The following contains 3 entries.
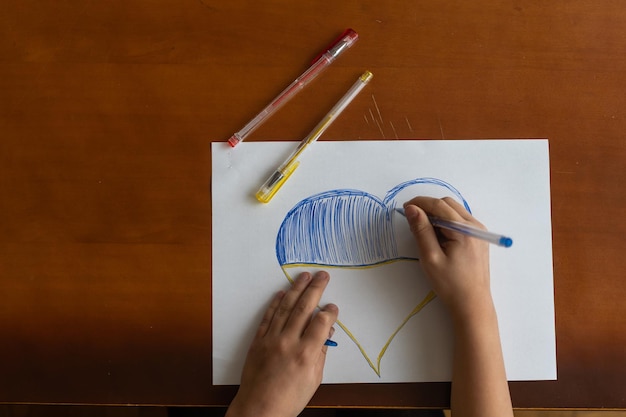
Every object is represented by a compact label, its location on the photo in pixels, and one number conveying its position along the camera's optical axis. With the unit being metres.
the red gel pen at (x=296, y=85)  0.53
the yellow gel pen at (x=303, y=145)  0.53
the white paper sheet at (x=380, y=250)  0.53
